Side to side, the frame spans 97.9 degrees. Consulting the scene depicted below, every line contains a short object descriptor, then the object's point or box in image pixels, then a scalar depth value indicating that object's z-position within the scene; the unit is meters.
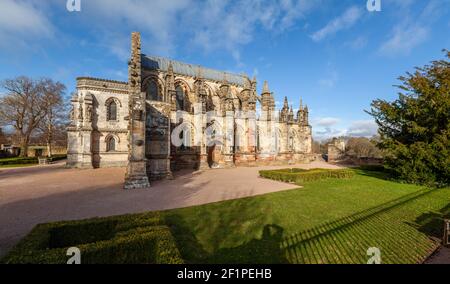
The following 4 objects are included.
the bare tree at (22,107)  30.12
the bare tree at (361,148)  40.44
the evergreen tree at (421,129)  13.31
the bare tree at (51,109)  31.60
